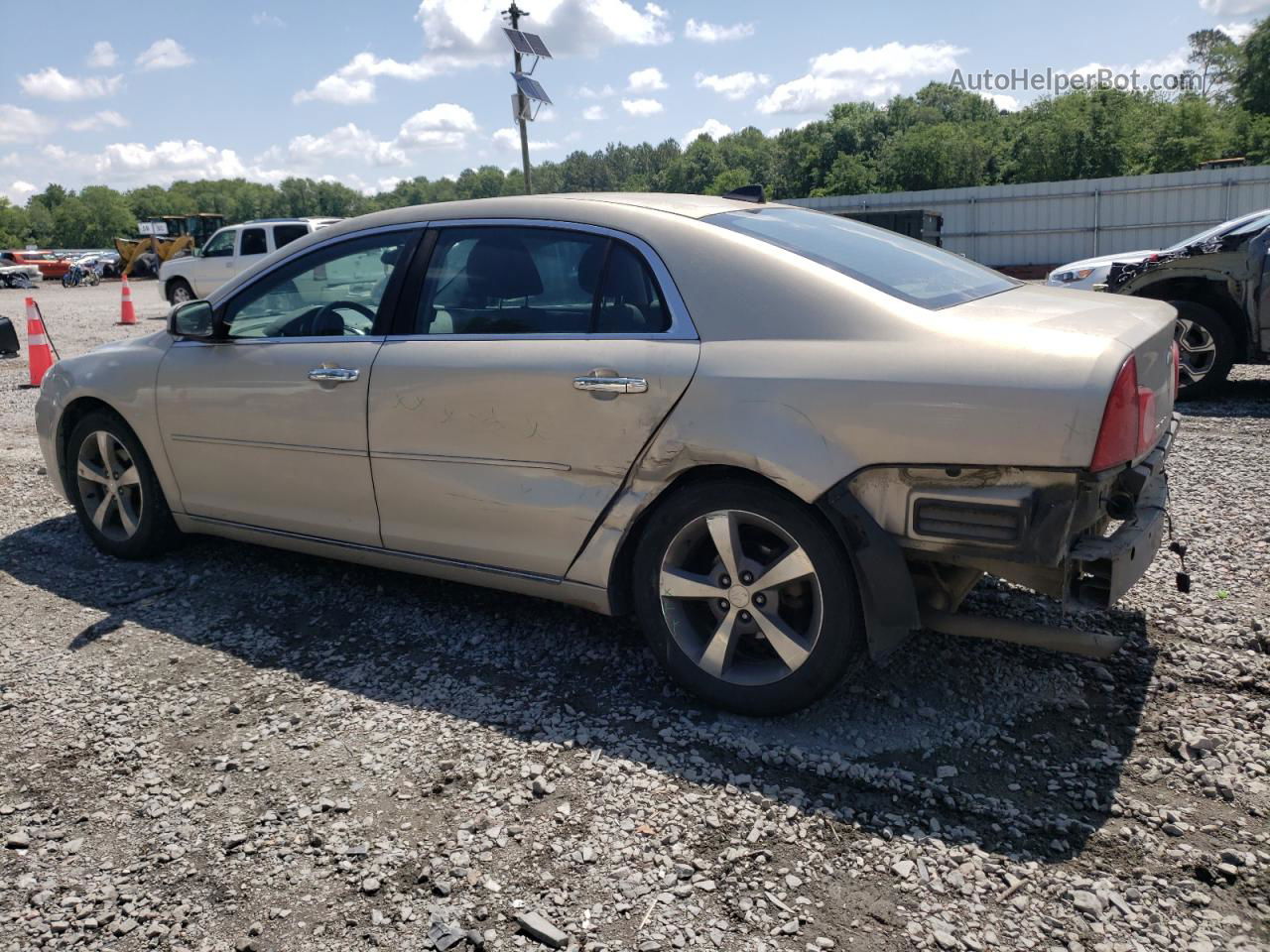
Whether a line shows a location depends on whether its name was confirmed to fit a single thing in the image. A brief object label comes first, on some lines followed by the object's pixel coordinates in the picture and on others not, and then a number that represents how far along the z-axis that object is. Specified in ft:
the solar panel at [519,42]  56.95
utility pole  55.47
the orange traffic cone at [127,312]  66.44
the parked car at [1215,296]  25.46
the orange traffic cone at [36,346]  37.52
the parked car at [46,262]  158.10
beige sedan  9.43
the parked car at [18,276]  138.21
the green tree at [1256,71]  170.09
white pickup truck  67.41
